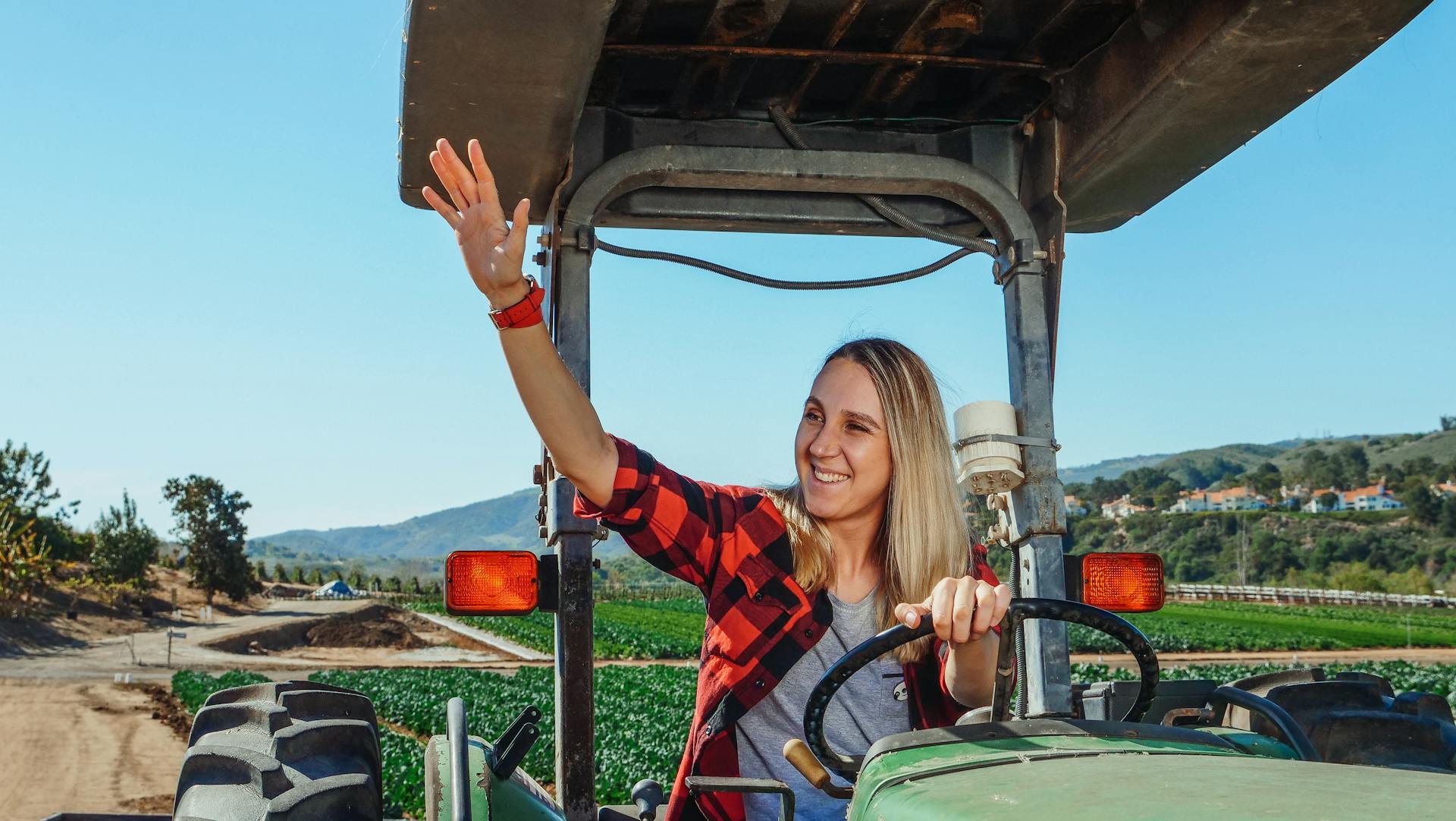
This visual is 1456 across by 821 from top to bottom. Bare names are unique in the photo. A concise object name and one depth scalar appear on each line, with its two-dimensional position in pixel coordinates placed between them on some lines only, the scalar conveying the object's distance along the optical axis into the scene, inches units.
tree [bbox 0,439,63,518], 1920.5
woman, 90.5
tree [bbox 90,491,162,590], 2126.0
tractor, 88.3
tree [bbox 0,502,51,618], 1599.4
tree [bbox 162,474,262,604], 2534.4
